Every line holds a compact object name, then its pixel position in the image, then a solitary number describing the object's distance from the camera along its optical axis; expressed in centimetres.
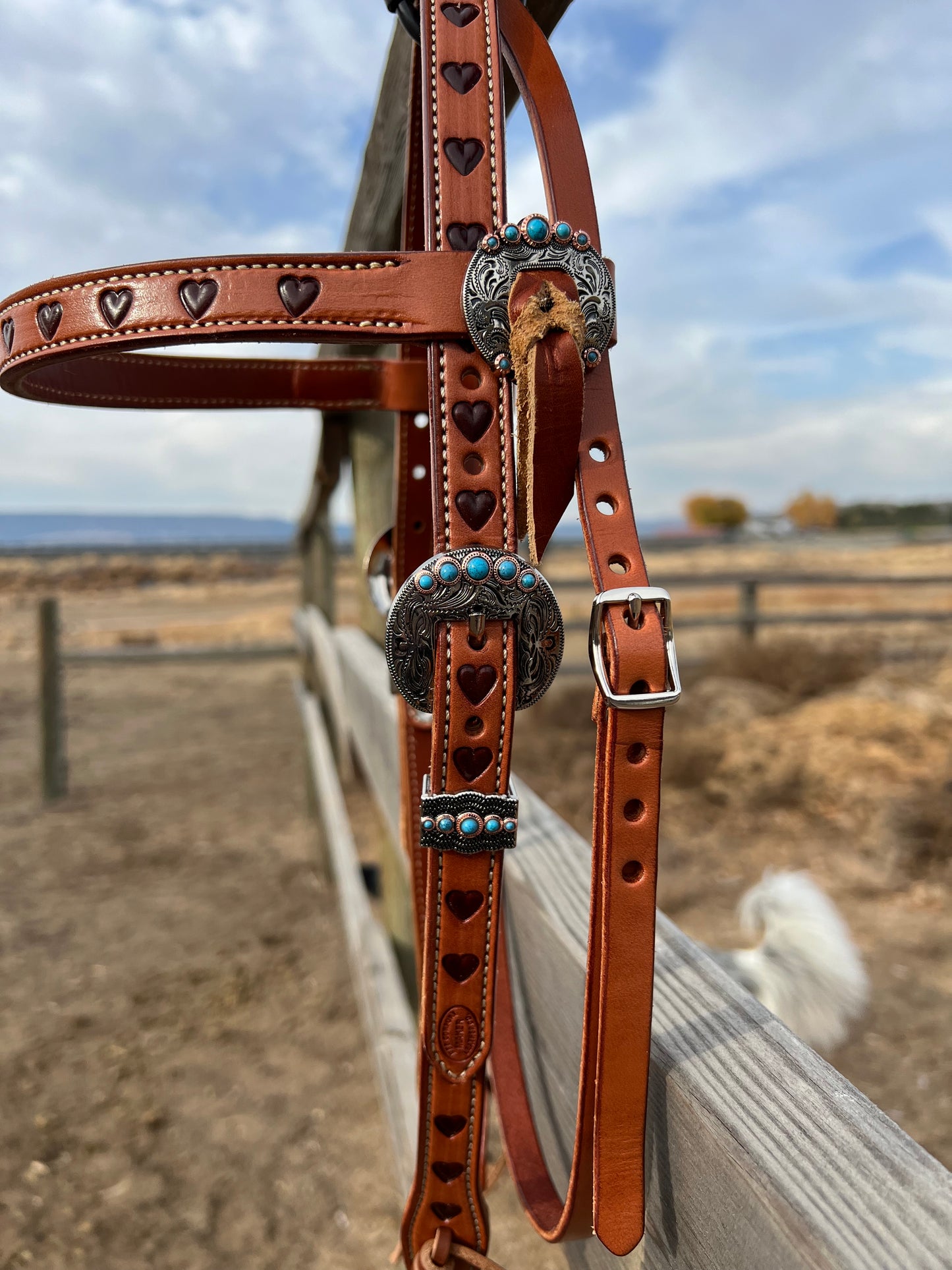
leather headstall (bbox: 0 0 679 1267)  61
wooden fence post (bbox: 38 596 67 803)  561
